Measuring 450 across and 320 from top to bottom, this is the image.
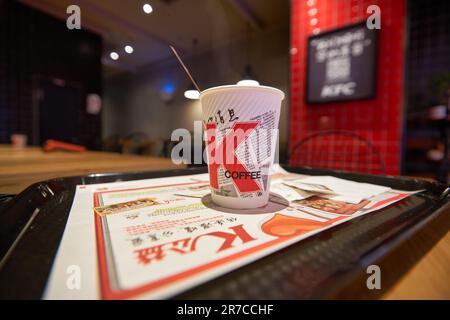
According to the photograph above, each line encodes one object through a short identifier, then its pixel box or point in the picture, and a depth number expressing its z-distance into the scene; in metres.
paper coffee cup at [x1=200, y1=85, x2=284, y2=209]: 0.34
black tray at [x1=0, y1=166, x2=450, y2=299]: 0.16
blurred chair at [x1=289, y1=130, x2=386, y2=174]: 1.57
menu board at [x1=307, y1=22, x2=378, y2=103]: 1.53
